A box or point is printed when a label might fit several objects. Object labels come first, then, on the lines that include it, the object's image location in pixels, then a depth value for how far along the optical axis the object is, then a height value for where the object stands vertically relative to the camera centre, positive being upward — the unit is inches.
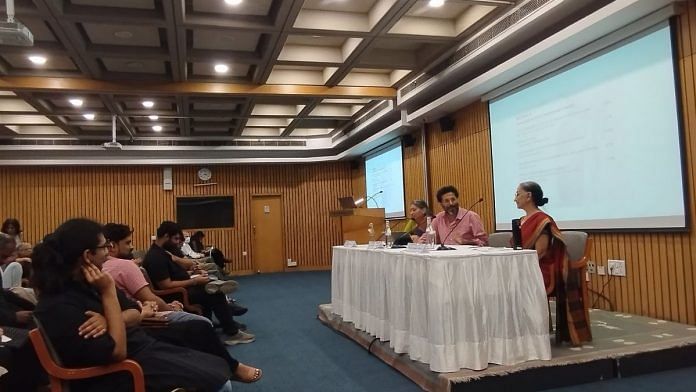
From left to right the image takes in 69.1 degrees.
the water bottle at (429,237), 137.8 -6.3
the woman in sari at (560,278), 131.5 -18.3
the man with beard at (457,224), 172.9 -4.2
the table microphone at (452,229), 176.6 -5.6
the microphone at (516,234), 130.4 -6.3
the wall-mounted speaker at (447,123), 283.3 +50.7
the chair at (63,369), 69.8 -20.0
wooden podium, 195.5 -2.3
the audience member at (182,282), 162.4 -18.6
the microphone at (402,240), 162.6 -8.4
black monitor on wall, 446.9 +10.5
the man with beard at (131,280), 119.5 -12.8
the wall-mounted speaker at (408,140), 334.3 +50.2
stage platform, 111.1 -36.4
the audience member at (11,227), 261.4 +2.5
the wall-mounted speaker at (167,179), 443.5 +40.5
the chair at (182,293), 160.7 -22.1
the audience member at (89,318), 70.7 -12.6
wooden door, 466.9 -11.0
